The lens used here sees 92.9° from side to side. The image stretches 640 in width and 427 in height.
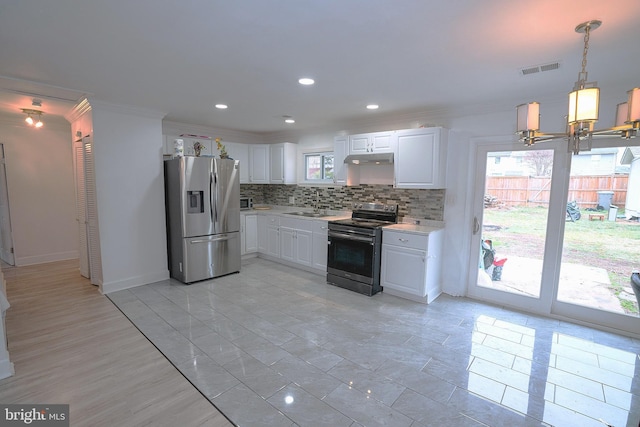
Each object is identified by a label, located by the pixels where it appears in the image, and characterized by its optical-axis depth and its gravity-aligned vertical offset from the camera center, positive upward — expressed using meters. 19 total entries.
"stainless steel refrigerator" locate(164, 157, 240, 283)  4.28 -0.45
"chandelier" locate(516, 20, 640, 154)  1.63 +0.42
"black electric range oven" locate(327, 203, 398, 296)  4.02 -0.86
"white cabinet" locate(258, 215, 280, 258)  5.43 -0.91
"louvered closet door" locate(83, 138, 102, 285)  3.90 -0.38
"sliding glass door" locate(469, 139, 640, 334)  3.14 -0.49
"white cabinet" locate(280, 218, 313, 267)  4.93 -0.92
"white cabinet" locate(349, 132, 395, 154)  4.24 +0.63
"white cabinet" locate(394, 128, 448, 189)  3.87 +0.38
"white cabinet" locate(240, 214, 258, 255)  5.53 -0.89
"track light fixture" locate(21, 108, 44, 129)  4.13 +0.98
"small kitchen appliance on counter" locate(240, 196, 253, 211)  5.83 -0.37
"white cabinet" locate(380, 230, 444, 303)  3.71 -0.98
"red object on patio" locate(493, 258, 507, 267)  3.85 -0.94
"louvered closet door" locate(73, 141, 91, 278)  4.20 -0.35
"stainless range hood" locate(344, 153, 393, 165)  4.24 +0.40
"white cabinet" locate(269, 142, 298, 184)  5.73 +0.44
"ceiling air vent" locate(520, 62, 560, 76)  2.43 +0.99
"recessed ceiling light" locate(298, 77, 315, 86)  2.86 +1.00
